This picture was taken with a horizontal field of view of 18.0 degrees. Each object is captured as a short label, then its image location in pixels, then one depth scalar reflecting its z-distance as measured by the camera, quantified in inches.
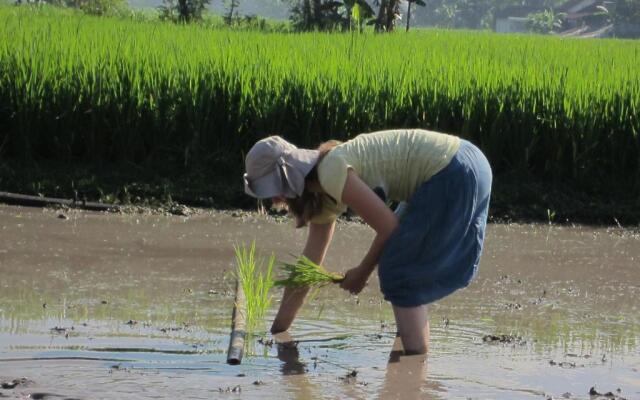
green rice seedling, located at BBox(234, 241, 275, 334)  304.6
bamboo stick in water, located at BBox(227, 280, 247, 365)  282.5
